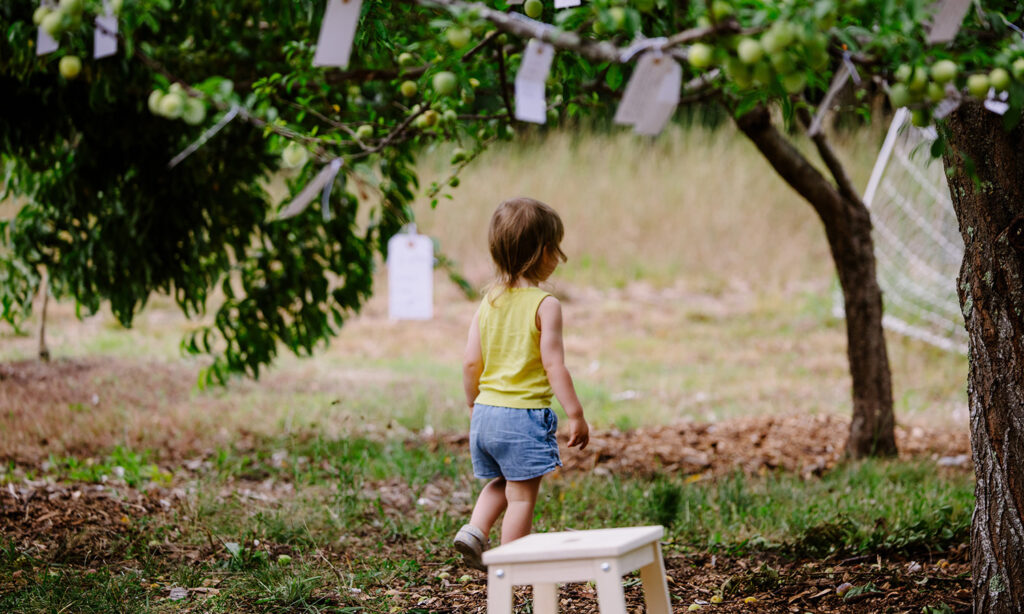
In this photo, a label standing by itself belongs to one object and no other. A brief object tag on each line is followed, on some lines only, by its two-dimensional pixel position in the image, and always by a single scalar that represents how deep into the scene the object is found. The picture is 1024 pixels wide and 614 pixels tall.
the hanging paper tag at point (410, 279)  8.45
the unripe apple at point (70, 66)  7.07
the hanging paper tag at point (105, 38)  7.10
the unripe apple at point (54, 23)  6.93
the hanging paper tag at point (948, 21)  6.92
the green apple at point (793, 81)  6.90
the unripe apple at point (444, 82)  7.14
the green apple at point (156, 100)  7.06
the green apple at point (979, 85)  6.90
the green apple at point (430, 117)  7.91
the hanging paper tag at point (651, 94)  7.00
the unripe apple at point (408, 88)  8.13
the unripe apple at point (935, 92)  6.90
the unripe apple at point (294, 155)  7.31
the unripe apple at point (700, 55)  6.86
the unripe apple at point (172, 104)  7.01
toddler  7.83
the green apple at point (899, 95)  6.92
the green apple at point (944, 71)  6.88
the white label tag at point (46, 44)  7.21
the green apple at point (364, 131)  8.04
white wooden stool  7.24
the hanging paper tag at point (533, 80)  7.08
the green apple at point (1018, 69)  6.89
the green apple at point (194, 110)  7.03
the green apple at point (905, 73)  6.91
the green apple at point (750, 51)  6.82
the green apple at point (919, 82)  6.89
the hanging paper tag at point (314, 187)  7.16
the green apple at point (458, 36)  6.99
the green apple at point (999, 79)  6.87
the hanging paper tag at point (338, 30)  7.06
